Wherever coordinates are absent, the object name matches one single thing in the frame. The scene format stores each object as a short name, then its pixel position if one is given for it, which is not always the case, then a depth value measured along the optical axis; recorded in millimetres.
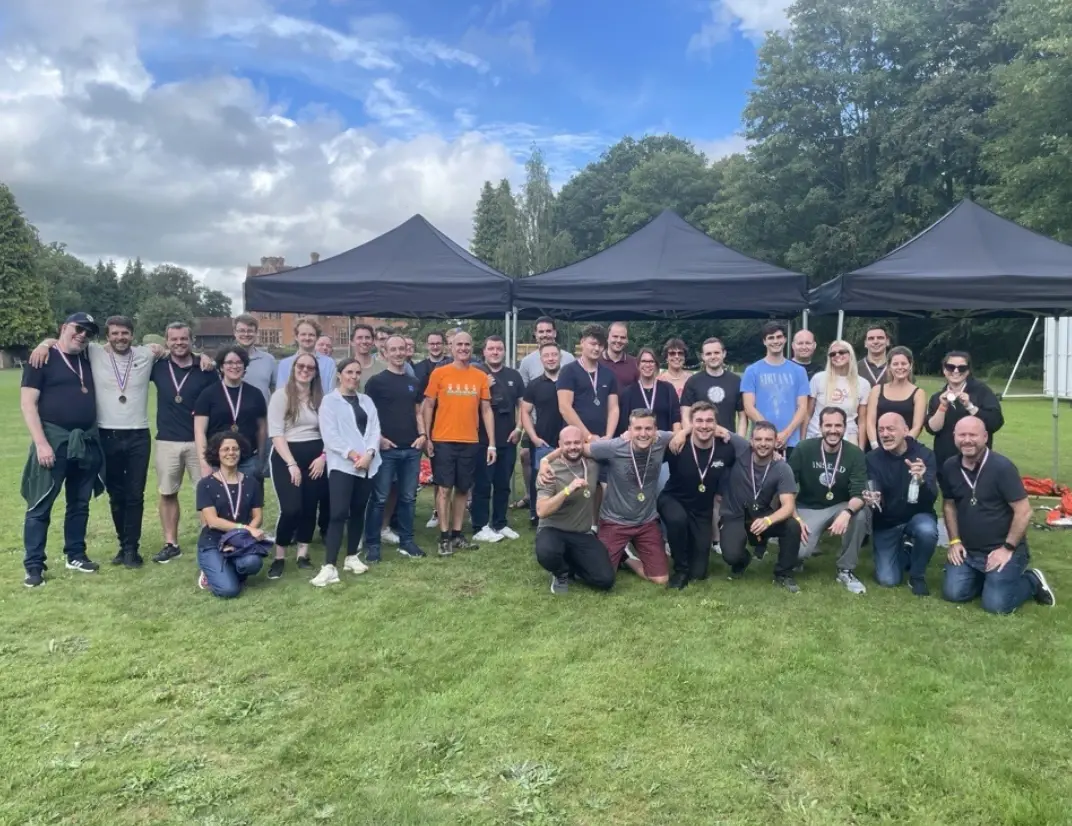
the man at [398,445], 5301
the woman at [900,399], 5043
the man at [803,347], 5457
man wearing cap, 4594
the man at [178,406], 5004
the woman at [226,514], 4531
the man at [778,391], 5266
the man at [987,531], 4168
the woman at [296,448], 4836
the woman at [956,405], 5172
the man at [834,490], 4707
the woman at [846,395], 5254
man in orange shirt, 5414
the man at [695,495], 4832
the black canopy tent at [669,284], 6184
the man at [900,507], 4574
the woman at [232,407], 4887
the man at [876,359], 5391
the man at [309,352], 5285
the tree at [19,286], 47156
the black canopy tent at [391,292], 6340
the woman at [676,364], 5582
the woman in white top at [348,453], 4785
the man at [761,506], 4672
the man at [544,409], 5707
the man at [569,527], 4617
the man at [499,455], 5930
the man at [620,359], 5934
